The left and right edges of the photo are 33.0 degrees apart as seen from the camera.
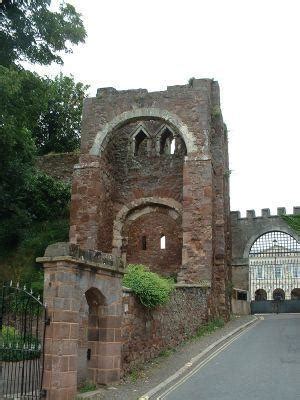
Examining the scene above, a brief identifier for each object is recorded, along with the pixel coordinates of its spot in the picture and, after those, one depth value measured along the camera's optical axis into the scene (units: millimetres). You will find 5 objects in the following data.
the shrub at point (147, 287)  12223
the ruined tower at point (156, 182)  20328
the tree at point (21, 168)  15030
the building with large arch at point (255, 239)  31703
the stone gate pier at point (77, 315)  8578
